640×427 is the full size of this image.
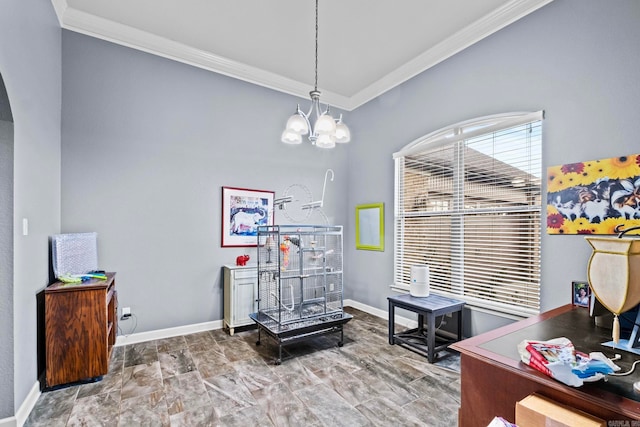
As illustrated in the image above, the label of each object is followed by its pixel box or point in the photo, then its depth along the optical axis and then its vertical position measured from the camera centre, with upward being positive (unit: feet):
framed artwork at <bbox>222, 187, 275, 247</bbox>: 13.26 -0.10
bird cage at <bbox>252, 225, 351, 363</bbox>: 10.35 -2.40
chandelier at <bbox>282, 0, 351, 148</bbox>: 8.05 +2.24
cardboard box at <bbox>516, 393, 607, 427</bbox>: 3.22 -2.20
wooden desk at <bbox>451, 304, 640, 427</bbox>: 3.35 -2.11
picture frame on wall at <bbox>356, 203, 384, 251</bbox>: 14.82 -0.74
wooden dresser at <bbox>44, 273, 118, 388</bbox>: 8.04 -3.19
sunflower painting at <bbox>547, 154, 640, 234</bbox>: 7.39 +0.42
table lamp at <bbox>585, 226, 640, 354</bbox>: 4.65 -1.01
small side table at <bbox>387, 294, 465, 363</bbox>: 9.82 -3.62
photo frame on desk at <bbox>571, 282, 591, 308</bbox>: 7.45 -1.99
